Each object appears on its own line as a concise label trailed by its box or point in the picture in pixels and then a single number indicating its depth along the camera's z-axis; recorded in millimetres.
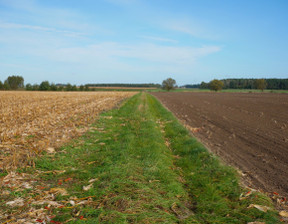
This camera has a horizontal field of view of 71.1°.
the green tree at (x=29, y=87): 87788
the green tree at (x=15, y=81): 90806
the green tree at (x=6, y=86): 79200
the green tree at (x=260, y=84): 126325
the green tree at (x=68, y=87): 98750
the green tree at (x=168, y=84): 147875
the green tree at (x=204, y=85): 191825
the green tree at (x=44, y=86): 86756
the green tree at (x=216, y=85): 126875
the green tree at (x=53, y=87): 88400
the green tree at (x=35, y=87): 87825
